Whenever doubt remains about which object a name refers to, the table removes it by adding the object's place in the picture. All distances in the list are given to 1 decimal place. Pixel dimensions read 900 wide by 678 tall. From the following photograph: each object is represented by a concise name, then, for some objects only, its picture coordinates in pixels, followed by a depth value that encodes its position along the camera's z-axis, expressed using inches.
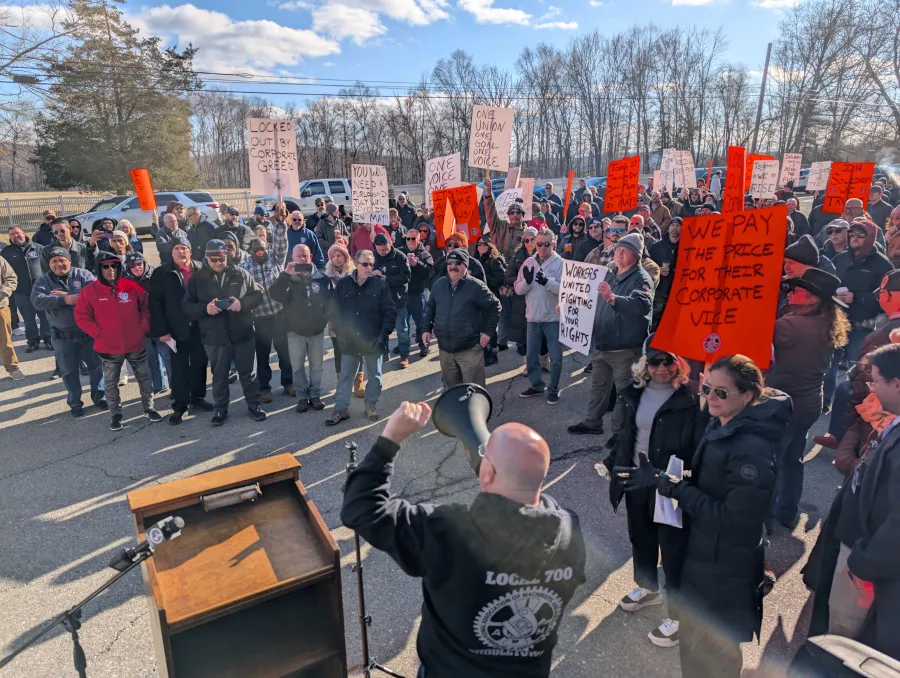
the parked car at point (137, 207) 844.9
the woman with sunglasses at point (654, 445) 121.2
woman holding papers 95.2
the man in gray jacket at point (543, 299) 257.3
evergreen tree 1205.1
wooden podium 79.7
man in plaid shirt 260.8
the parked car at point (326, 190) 1021.3
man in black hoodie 67.0
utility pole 1141.7
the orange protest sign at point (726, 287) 137.0
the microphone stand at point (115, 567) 76.9
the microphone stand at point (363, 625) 96.5
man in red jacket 230.8
